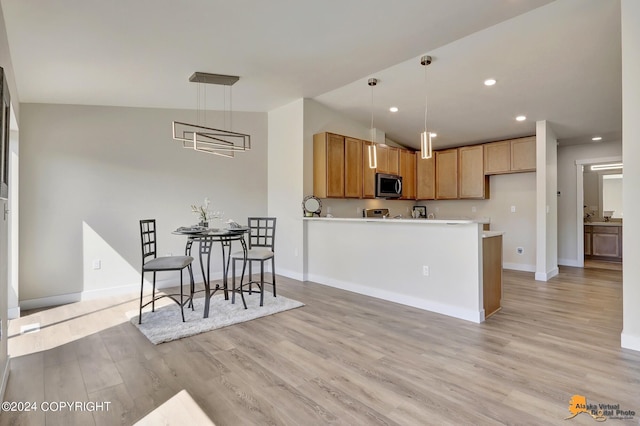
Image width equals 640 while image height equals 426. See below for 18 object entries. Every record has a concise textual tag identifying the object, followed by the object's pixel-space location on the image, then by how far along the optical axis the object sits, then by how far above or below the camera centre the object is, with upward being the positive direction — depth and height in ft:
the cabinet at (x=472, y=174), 20.17 +2.24
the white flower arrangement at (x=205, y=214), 12.41 -0.12
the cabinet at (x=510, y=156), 18.22 +3.08
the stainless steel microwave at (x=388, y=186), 18.76 +1.44
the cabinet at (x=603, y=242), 22.34 -2.44
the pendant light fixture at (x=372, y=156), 13.02 +2.20
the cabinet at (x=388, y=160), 19.56 +3.10
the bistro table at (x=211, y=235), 11.00 -0.80
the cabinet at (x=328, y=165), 16.26 +2.30
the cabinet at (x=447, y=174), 21.24 +2.32
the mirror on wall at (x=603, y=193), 24.52 +1.13
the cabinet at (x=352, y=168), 17.17 +2.28
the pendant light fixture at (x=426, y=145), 10.58 +2.12
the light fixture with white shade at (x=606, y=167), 22.58 +2.90
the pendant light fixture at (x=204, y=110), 11.74 +4.85
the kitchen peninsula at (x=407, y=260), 10.69 -2.00
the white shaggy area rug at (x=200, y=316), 9.59 -3.54
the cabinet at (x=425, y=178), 22.08 +2.13
